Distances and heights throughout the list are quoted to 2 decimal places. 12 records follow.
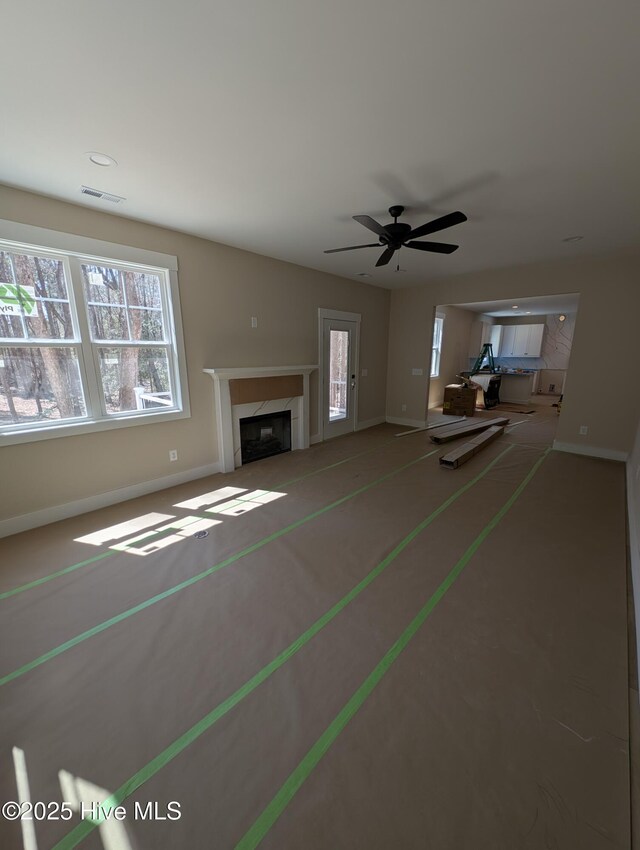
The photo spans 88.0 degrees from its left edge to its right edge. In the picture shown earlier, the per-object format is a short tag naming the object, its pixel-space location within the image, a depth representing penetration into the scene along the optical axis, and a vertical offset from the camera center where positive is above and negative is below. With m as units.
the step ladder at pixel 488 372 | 8.74 -0.49
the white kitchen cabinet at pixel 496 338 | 10.66 +0.51
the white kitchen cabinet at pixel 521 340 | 10.05 +0.42
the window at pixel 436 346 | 8.34 +0.19
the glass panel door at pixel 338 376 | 5.57 -0.41
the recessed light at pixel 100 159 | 2.13 +1.23
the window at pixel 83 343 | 2.74 +0.06
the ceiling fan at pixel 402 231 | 2.49 +0.98
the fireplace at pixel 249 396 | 4.08 -0.58
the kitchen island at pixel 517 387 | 9.21 -0.90
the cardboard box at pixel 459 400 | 7.70 -1.07
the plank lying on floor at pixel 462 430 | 5.64 -1.37
